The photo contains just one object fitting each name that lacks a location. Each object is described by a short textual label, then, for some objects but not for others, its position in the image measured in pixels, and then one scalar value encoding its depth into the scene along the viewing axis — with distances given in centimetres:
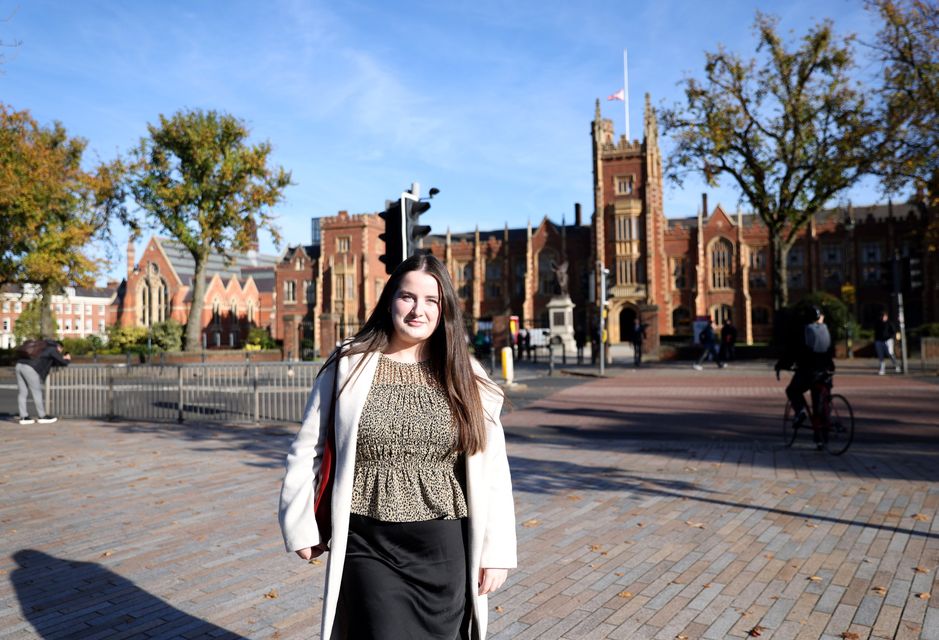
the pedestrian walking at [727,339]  2681
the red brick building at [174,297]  7331
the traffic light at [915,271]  2056
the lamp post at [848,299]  2761
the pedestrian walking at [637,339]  2843
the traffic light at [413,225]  794
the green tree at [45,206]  2936
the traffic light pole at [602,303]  2376
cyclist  872
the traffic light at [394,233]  796
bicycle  877
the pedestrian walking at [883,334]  2097
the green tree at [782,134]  2667
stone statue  4030
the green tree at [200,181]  3281
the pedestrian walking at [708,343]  2570
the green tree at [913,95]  1909
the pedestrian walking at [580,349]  2916
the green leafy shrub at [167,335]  3969
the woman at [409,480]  233
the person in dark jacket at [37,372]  1230
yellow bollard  1909
